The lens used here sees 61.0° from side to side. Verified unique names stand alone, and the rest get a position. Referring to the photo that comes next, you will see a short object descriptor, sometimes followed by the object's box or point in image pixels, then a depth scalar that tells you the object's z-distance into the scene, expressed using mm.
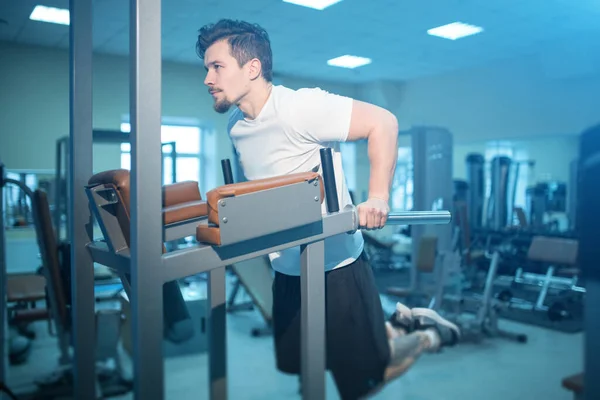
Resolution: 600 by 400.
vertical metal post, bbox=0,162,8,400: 2230
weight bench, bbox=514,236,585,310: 4089
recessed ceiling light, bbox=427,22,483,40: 4727
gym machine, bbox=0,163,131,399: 2381
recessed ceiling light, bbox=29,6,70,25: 3959
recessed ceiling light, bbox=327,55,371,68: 3060
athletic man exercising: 1232
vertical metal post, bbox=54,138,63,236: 4198
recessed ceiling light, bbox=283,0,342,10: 3249
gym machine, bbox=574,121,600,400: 1073
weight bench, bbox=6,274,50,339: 3076
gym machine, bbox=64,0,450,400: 890
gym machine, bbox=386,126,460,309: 4418
